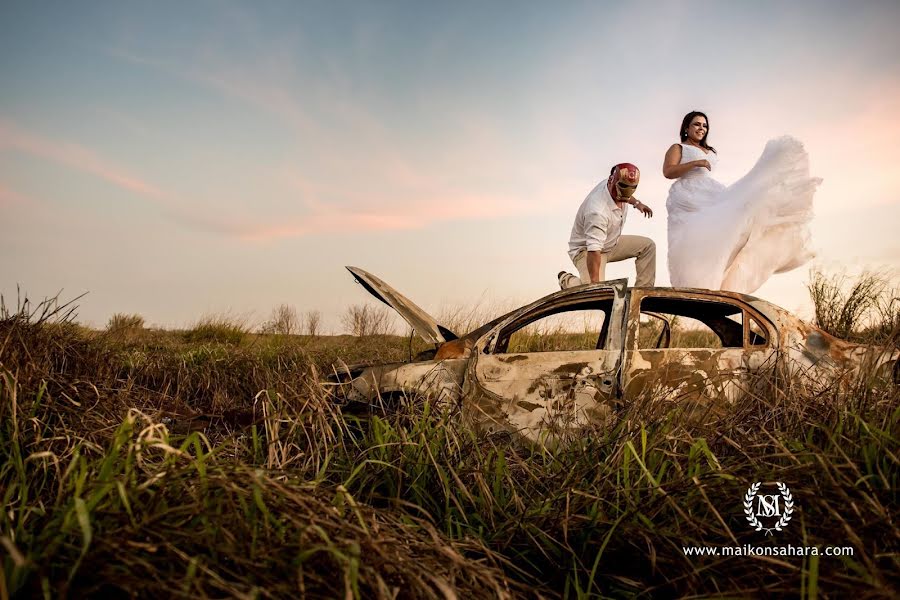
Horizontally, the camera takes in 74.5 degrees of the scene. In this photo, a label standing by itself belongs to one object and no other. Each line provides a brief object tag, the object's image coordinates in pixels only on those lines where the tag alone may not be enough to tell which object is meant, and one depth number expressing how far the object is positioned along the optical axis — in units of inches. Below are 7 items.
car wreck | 158.9
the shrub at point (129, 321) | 542.9
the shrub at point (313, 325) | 502.1
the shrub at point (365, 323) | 482.3
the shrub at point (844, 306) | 316.5
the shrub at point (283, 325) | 494.0
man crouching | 260.7
